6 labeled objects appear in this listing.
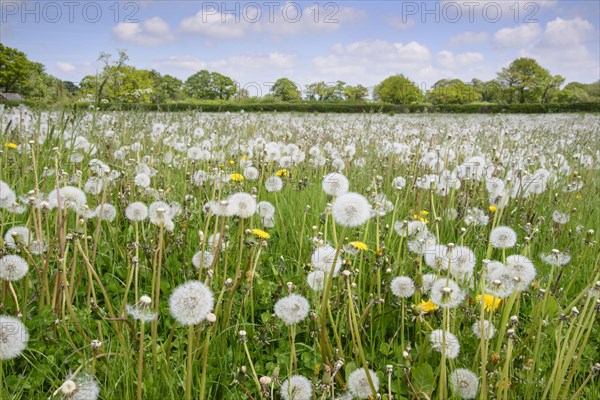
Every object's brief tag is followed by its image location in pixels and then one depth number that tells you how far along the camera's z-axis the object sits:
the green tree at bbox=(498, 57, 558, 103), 69.20
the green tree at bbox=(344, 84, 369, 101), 68.65
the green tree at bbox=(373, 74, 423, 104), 49.75
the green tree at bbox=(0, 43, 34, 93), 54.41
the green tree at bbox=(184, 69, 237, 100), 61.19
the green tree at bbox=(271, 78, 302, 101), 35.53
